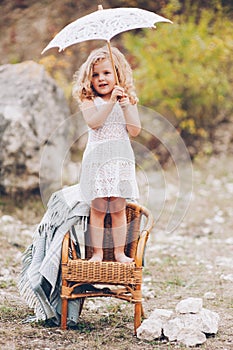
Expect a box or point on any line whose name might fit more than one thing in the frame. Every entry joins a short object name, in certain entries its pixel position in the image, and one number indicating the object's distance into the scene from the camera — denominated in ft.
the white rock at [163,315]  15.20
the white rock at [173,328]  14.89
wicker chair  15.22
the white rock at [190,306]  15.23
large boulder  27.34
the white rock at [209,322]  15.17
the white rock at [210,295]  19.05
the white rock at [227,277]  20.98
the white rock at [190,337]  14.74
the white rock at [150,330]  14.94
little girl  16.02
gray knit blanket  15.80
